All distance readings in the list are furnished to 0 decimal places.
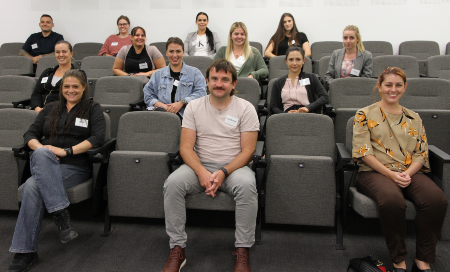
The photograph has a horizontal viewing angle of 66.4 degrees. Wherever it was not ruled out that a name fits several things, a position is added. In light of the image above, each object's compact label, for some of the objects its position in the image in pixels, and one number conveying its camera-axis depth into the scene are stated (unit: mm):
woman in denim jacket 2906
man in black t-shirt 5066
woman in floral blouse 1692
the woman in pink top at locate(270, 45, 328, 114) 2838
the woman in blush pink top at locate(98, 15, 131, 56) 4918
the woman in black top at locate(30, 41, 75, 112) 2963
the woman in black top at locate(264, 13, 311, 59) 4465
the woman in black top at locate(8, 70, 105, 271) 1835
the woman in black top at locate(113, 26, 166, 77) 3723
